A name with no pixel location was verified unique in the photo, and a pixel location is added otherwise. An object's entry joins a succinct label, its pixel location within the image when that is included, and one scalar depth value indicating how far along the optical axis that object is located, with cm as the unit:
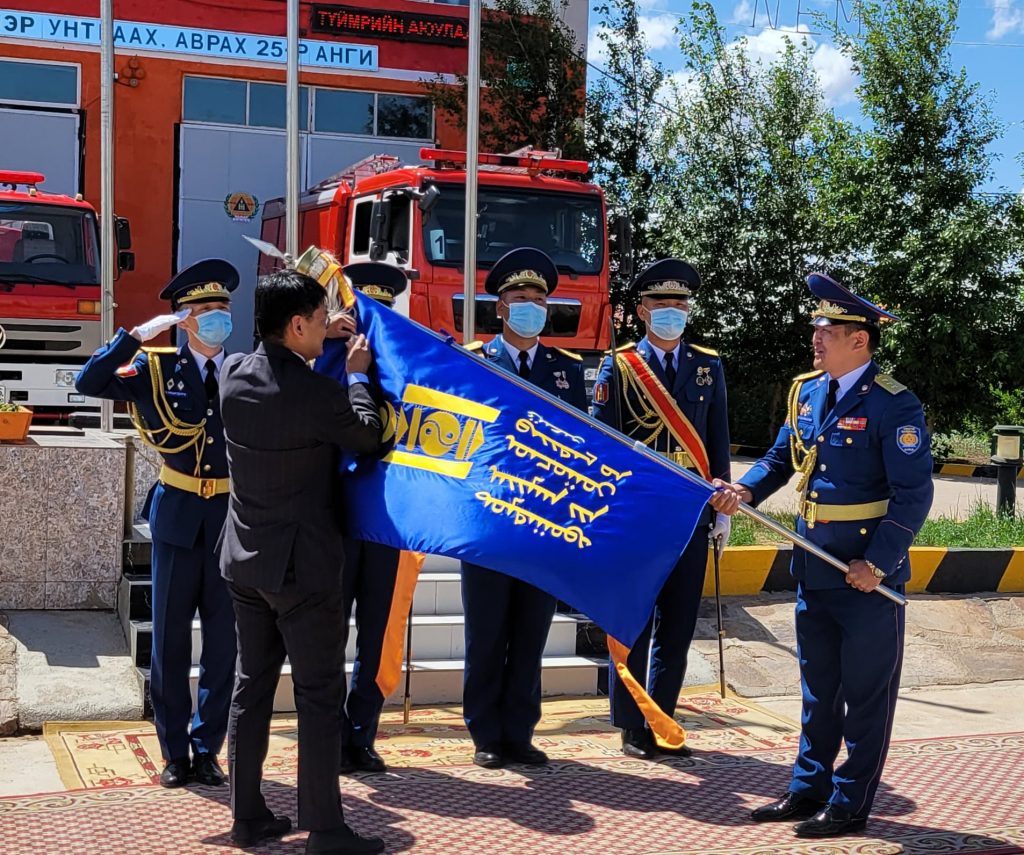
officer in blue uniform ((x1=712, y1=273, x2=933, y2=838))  474
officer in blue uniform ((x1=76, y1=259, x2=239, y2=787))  524
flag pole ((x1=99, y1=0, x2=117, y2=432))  830
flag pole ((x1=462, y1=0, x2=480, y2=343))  1010
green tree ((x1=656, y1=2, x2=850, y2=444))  1716
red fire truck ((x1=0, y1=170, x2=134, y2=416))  1262
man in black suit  426
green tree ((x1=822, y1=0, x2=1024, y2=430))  1489
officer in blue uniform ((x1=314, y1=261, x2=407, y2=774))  543
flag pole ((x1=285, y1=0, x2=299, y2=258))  893
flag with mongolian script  460
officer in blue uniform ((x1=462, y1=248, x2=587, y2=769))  560
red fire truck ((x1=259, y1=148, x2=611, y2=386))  1205
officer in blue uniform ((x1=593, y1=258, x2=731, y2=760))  582
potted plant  688
